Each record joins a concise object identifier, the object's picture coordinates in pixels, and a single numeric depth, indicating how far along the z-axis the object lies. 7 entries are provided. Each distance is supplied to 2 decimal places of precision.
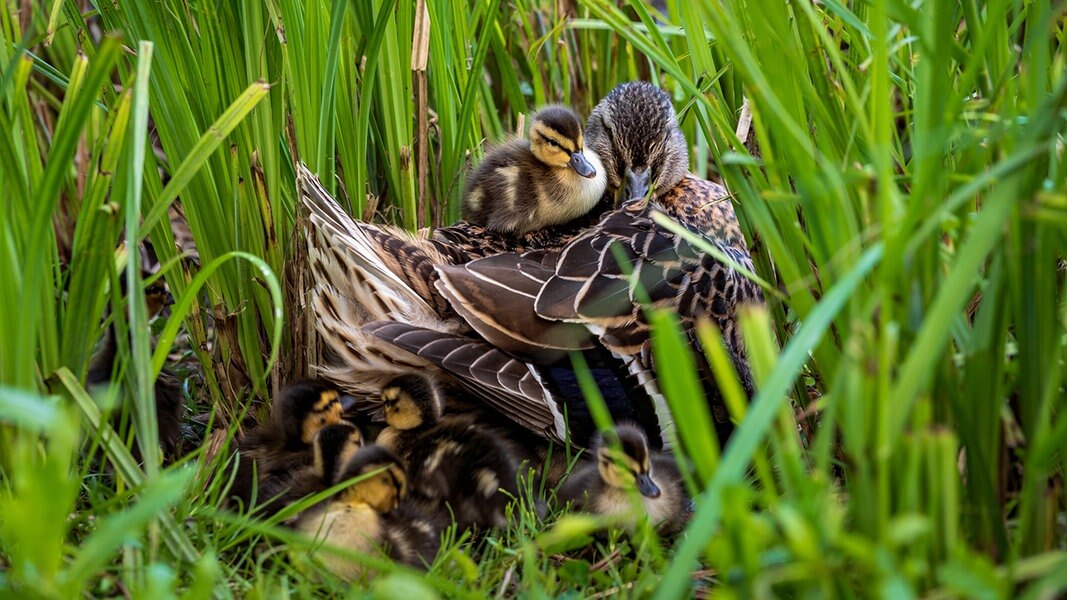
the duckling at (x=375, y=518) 4.08
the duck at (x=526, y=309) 5.00
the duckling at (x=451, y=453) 4.66
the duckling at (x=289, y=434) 4.71
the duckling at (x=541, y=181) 5.64
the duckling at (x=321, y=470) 4.47
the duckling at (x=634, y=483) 4.34
